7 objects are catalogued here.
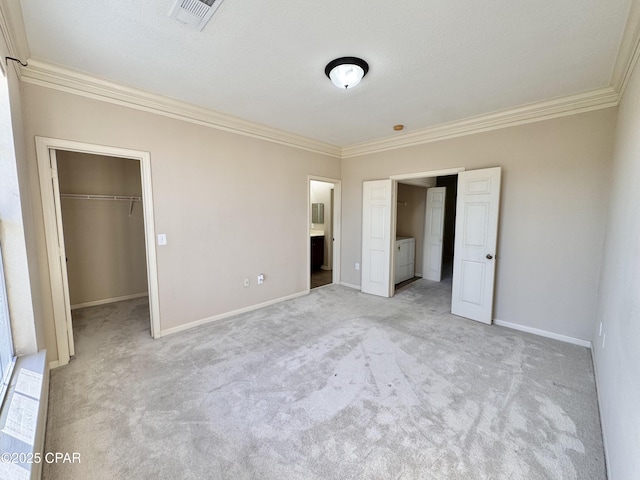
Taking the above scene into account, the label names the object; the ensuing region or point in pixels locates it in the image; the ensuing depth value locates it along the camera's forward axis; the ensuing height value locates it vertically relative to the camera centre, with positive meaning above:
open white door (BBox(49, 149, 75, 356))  2.43 -0.37
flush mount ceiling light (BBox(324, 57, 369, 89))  2.14 +1.21
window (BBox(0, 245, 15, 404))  1.74 -0.86
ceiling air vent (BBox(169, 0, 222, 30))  1.59 +1.27
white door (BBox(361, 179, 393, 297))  4.46 -0.37
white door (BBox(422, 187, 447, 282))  5.48 -0.38
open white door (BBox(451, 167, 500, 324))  3.34 -0.36
